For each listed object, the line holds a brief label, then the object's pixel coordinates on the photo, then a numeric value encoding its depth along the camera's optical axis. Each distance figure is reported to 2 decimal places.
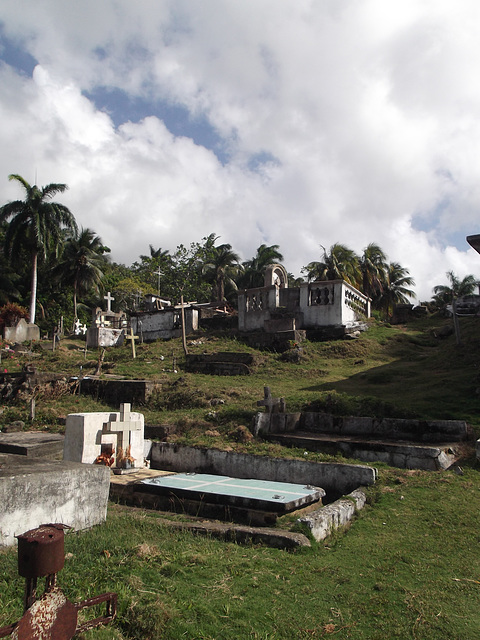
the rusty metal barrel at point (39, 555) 2.23
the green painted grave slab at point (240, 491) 6.52
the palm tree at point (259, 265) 39.59
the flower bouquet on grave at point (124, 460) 8.96
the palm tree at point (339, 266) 29.77
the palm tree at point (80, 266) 38.84
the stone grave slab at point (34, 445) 9.33
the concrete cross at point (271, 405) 11.33
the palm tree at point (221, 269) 41.56
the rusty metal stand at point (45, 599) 2.22
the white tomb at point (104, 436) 8.75
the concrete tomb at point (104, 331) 26.53
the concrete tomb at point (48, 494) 4.71
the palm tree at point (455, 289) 37.50
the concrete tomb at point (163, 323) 25.78
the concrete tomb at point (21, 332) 28.52
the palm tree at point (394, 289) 34.69
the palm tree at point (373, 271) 32.38
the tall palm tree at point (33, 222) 33.72
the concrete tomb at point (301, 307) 21.50
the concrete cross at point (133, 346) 21.01
